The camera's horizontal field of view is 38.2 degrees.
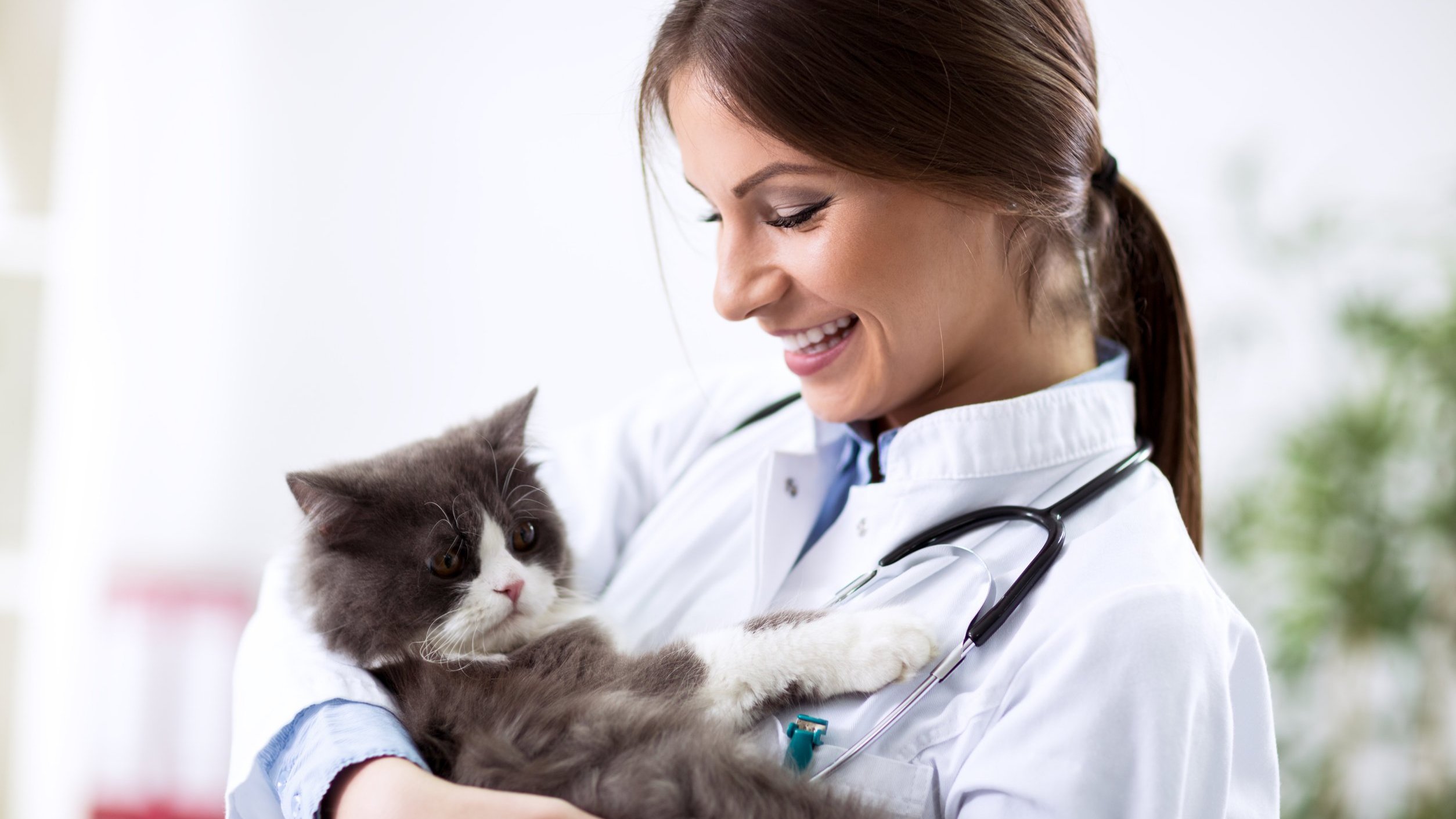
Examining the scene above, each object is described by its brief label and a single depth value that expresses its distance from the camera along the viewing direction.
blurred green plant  1.40
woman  0.90
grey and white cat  0.91
